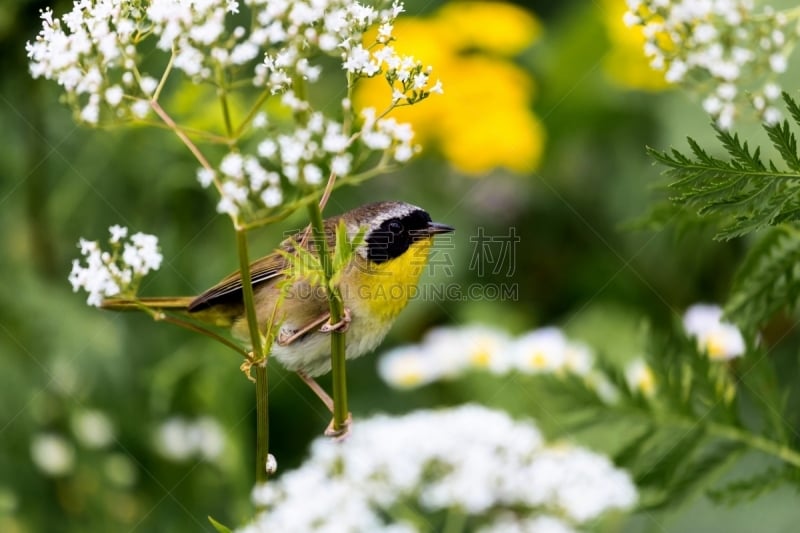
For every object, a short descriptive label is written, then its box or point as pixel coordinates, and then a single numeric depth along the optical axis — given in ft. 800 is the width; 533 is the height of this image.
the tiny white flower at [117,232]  9.94
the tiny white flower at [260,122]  9.35
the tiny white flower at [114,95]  9.95
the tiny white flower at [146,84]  10.07
